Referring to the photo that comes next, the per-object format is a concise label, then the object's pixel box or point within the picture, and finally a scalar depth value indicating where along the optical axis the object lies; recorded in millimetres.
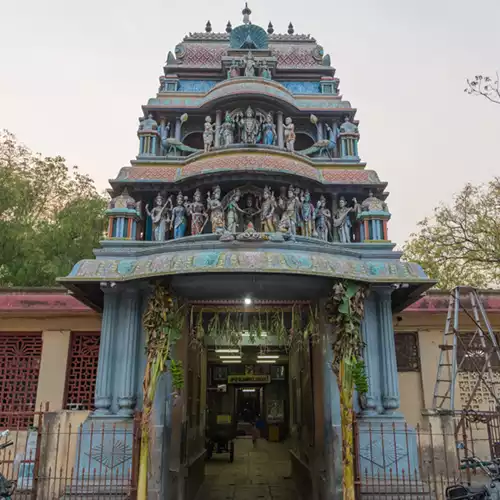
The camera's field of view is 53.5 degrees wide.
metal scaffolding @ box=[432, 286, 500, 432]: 10906
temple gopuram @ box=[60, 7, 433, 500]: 8766
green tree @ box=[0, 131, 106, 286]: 18891
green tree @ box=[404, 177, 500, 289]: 20000
